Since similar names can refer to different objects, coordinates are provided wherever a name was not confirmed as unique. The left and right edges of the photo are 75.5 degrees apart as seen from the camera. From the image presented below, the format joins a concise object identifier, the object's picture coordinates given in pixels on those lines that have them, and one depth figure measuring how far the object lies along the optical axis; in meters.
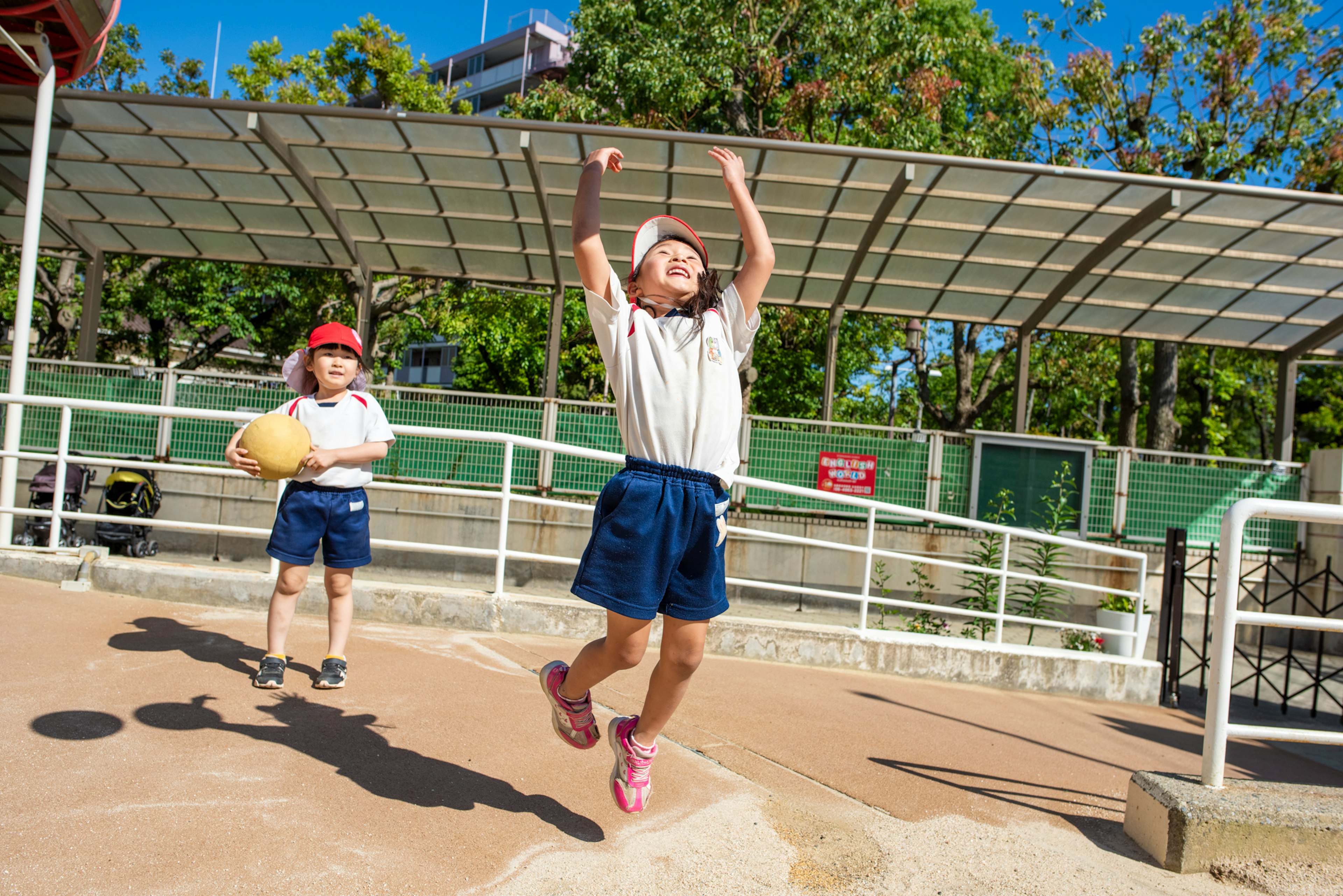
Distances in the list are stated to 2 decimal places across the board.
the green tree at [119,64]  25.23
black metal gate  7.46
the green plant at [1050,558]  8.33
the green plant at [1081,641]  7.83
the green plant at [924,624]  7.55
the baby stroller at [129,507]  9.92
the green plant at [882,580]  7.82
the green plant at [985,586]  8.09
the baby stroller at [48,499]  9.73
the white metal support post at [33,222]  7.36
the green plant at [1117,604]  9.20
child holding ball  3.73
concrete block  2.78
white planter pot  7.19
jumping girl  2.45
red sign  11.08
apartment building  63.44
